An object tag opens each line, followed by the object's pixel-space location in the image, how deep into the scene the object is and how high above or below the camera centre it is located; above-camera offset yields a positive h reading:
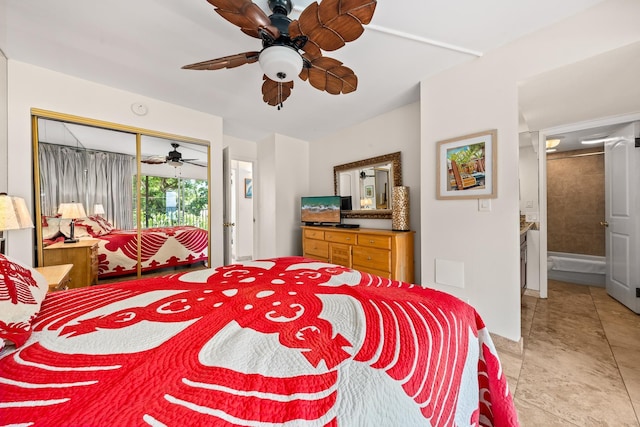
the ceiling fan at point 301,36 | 1.21 +1.00
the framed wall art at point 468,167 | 2.01 +0.39
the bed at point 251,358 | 0.50 -0.39
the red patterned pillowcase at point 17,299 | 0.70 -0.30
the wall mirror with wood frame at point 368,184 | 3.19 +0.39
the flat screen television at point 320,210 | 3.65 +0.02
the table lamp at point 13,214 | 1.54 +0.00
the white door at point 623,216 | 2.58 -0.09
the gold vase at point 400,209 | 2.85 +0.02
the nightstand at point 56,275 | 1.55 -0.44
